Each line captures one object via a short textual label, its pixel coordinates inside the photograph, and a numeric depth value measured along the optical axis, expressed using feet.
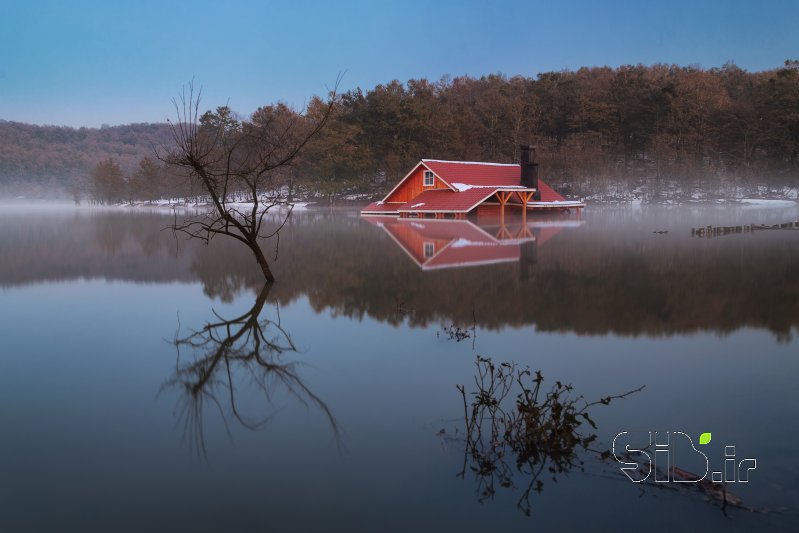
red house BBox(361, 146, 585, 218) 105.81
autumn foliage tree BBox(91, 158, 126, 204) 251.39
